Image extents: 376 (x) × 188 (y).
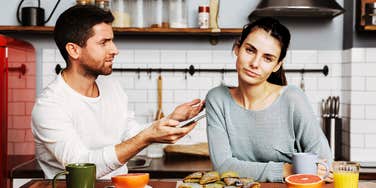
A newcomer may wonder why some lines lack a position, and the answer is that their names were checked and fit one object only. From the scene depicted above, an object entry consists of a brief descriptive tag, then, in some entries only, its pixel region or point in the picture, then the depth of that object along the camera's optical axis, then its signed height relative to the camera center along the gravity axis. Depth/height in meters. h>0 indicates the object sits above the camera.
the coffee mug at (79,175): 1.74 -0.30
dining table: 2.02 -0.39
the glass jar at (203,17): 3.69 +0.46
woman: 2.30 -0.14
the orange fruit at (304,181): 1.67 -0.31
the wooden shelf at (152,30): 3.63 +0.36
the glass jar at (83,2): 3.62 +0.54
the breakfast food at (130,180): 1.73 -0.32
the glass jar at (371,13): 3.51 +0.46
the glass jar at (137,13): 3.68 +0.48
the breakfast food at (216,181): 1.80 -0.33
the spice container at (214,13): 3.70 +0.48
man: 2.27 -0.12
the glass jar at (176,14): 3.68 +0.47
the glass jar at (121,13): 3.65 +0.47
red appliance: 3.21 -0.04
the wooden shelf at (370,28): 3.51 +0.37
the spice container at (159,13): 3.69 +0.48
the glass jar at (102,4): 3.61 +0.53
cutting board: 3.58 -0.44
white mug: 1.90 -0.28
